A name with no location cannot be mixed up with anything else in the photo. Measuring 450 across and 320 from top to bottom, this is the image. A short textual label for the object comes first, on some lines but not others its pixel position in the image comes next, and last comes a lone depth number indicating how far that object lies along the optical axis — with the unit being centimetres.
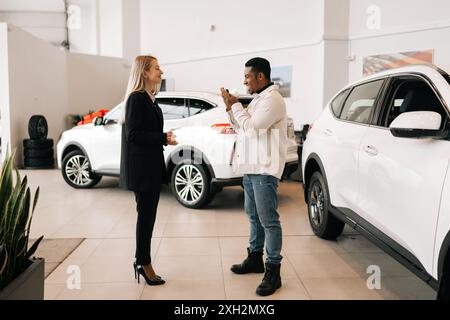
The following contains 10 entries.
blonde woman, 279
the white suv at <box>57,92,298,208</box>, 517
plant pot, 178
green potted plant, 185
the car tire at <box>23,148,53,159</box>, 942
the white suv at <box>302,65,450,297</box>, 205
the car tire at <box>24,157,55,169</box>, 945
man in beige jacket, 274
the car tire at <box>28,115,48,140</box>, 952
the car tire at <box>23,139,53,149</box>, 945
